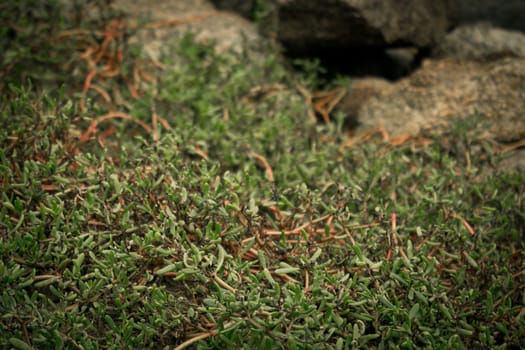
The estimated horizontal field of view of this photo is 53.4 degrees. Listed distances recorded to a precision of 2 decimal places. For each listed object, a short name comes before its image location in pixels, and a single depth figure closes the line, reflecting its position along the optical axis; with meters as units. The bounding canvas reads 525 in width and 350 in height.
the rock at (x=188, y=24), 3.03
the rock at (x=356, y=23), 2.77
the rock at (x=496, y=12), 3.05
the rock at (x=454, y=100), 2.54
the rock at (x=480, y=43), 2.91
